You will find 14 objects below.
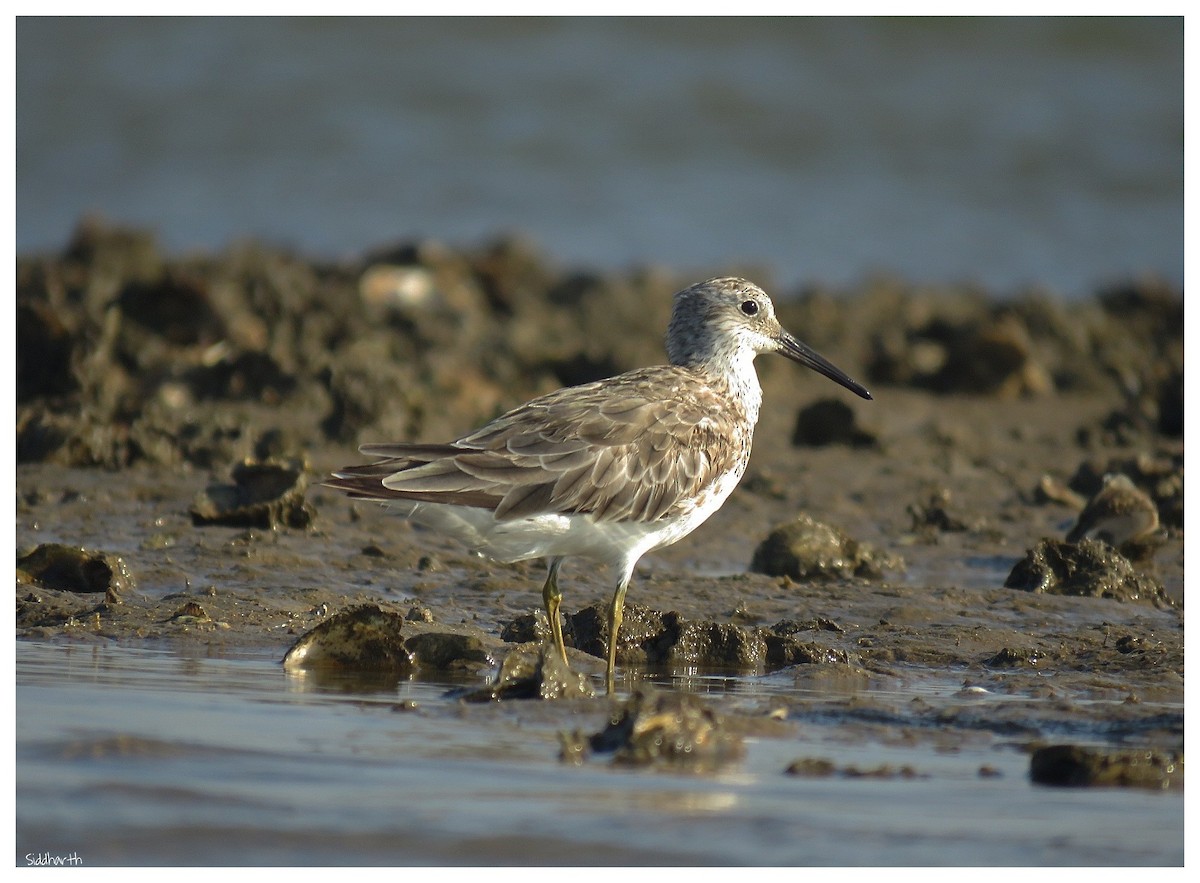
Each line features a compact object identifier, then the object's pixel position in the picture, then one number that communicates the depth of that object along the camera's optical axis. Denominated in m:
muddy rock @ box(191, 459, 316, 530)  18.37
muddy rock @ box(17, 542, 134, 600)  15.52
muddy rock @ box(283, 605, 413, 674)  13.59
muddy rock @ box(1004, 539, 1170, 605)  17.03
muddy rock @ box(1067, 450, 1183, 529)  19.98
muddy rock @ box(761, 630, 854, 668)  14.27
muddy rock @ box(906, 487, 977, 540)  20.48
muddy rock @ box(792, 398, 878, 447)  24.55
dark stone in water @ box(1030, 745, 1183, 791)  10.59
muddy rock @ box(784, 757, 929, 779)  10.69
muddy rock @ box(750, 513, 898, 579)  17.77
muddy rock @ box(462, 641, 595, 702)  12.48
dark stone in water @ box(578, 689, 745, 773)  10.82
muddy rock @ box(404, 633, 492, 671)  13.82
